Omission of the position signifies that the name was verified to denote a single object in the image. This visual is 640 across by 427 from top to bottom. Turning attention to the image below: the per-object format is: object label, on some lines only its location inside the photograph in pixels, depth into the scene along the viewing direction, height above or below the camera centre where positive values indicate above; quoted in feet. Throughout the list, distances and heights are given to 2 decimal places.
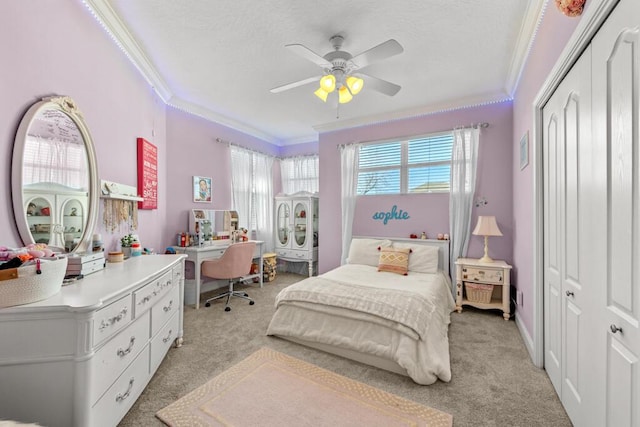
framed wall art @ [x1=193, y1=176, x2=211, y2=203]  13.91 +1.37
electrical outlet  9.51 -2.91
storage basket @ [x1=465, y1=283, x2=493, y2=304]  10.89 -3.06
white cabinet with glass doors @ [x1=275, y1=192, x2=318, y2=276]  17.26 -0.80
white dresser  3.95 -2.19
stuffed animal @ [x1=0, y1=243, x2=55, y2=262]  4.10 -0.60
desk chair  11.80 -2.16
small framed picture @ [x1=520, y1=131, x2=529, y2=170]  8.48 +2.15
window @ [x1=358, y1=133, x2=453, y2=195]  13.26 +2.59
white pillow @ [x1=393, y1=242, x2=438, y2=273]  11.59 -1.86
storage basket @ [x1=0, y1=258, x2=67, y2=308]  3.86 -1.03
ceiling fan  6.81 +4.13
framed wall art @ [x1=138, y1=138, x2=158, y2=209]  9.68 +1.56
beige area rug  5.45 -4.08
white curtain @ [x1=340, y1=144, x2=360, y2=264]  15.17 +1.43
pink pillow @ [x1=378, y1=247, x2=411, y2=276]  11.44 -1.91
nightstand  10.54 -2.72
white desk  11.85 -1.73
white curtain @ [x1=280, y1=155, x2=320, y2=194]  18.70 +2.93
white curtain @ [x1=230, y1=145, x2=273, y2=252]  16.17 +1.56
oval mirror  4.99 +0.78
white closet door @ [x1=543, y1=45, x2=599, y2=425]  4.69 -0.49
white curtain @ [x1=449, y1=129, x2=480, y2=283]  12.29 +1.35
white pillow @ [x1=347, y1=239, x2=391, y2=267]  12.89 -1.71
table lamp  11.03 -0.49
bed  6.98 -3.03
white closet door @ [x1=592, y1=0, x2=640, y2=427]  3.37 +0.20
